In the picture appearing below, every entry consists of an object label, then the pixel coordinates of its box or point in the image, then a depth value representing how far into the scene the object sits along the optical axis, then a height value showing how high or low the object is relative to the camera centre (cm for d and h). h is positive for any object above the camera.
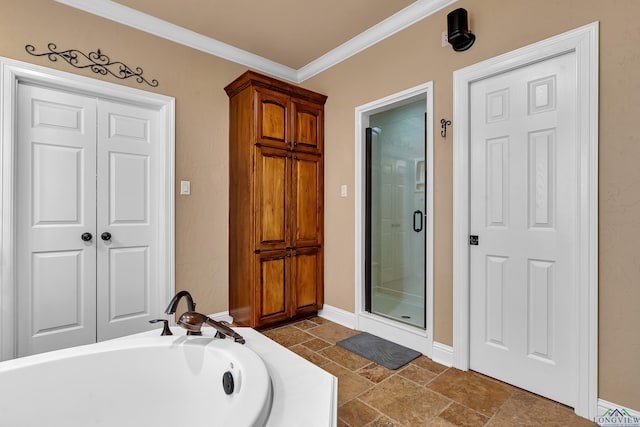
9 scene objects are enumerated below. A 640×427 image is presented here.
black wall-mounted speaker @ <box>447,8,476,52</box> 222 +126
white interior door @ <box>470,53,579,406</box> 188 -9
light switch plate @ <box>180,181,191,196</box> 298 +21
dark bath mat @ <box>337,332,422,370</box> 244 -113
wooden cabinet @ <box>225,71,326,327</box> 296 +11
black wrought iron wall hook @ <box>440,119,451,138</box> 242 +65
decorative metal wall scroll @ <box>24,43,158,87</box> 237 +116
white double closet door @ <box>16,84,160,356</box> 234 -7
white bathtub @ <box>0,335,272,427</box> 124 -72
